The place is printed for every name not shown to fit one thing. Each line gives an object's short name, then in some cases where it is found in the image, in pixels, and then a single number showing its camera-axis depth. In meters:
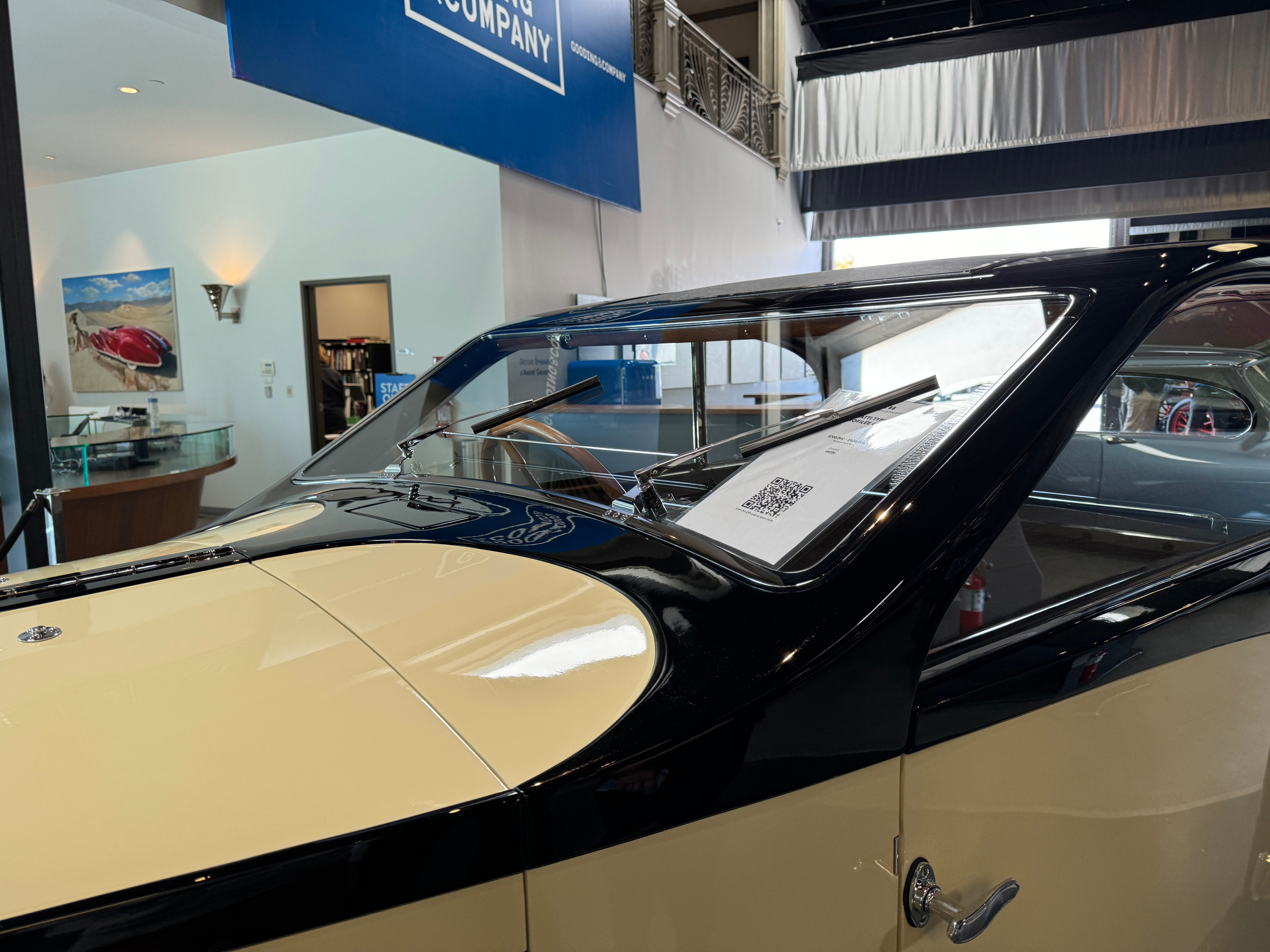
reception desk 4.12
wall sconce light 6.72
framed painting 7.23
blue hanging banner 3.09
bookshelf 7.80
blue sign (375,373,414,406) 5.43
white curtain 8.46
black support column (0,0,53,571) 2.71
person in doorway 6.95
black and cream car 0.45
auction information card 0.76
